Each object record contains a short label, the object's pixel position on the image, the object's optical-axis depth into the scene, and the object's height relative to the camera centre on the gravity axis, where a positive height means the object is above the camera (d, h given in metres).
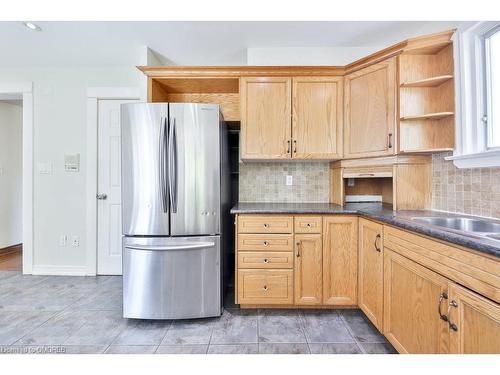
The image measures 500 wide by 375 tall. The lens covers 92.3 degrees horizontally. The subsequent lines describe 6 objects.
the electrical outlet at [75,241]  3.00 -0.66
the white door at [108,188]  2.98 +0.00
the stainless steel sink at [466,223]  1.41 -0.22
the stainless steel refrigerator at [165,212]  1.88 -0.19
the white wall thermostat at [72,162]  2.98 +0.32
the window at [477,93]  1.59 +0.66
